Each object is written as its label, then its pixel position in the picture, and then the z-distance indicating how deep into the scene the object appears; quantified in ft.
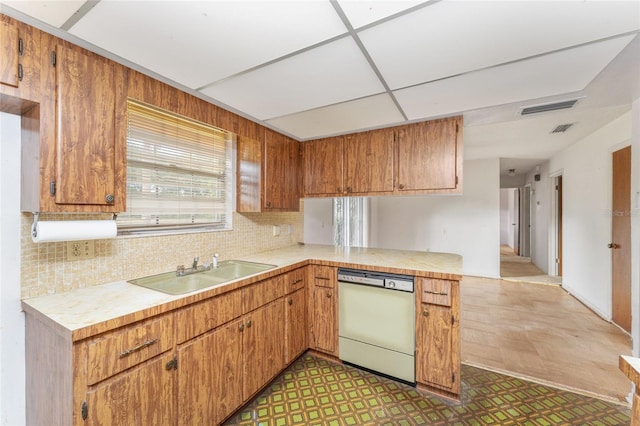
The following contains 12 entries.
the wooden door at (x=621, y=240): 9.21
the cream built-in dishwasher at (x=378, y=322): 6.55
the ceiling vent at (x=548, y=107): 6.39
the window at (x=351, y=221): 13.75
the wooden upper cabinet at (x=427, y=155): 7.45
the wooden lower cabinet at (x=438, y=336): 6.03
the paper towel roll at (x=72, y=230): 3.95
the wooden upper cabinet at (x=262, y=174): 8.06
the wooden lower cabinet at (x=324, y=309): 7.57
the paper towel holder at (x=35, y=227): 3.97
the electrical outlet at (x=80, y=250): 4.73
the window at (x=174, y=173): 5.79
